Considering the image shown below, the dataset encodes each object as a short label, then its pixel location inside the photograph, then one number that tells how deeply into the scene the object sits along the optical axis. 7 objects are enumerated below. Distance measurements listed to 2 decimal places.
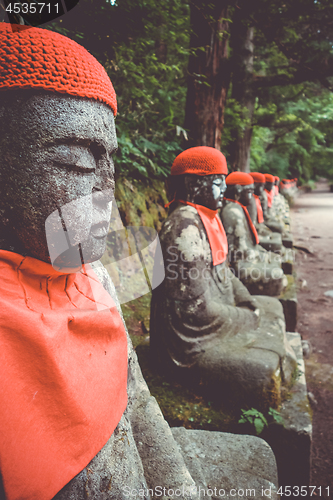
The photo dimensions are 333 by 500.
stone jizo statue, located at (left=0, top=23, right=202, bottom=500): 0.73
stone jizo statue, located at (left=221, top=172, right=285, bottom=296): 3.89
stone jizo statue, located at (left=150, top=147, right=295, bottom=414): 2.21
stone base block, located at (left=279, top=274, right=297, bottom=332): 4.00
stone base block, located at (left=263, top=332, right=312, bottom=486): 2.10
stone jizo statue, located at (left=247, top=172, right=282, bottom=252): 5.25
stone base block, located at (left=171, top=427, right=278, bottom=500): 1.25
